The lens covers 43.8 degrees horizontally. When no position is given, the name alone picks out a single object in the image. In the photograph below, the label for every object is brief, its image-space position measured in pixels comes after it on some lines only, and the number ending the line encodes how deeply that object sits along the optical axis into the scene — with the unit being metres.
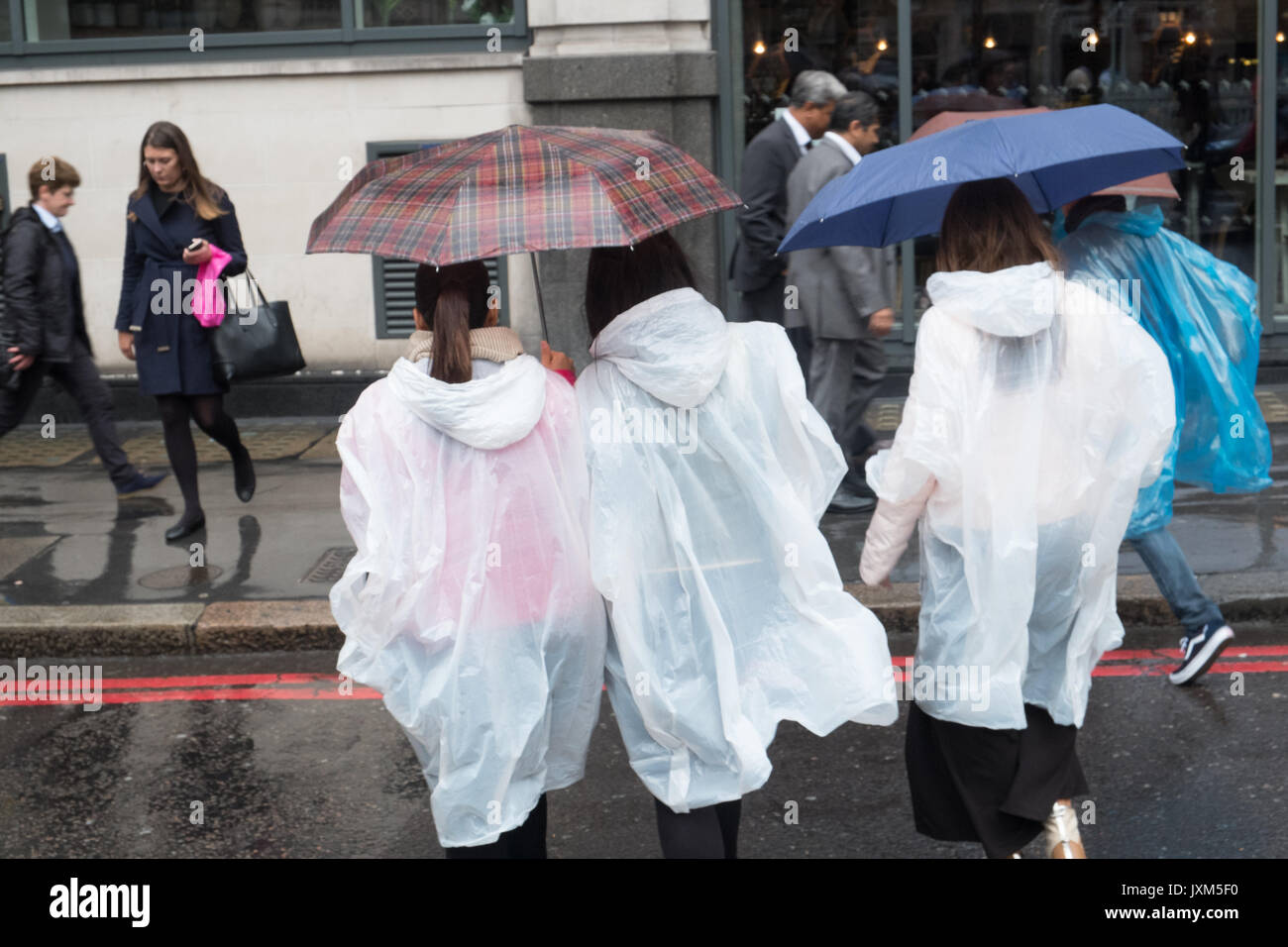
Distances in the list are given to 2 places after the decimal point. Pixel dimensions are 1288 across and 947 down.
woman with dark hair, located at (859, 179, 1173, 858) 3.53
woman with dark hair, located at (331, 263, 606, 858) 3.31
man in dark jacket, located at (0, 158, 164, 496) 7.66
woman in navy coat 7.27
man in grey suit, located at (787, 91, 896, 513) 7.32
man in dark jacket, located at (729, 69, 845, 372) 7.69
